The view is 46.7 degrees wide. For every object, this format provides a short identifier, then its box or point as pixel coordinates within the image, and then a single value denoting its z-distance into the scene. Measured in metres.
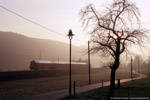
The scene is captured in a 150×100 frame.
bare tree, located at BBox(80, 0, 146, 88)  21.48
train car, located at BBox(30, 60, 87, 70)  59.18
